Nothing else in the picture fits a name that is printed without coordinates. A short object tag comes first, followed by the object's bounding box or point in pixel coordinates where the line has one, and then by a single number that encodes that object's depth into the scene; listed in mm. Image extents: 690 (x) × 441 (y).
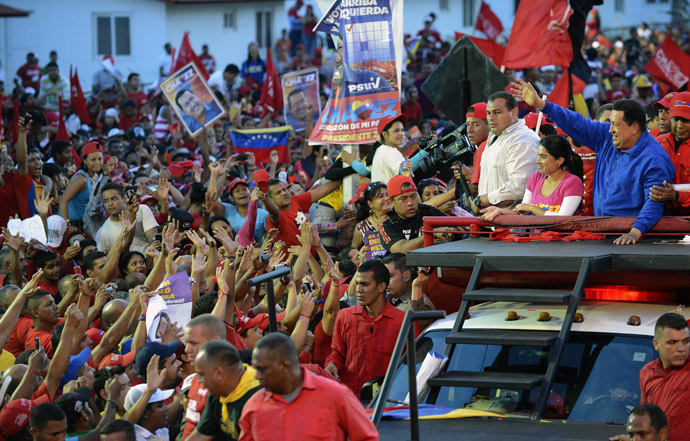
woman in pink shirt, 16953
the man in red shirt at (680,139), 17422
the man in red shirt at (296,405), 11328
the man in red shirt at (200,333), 13945
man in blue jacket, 15781
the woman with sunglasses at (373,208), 21187
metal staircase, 13273
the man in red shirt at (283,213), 24797
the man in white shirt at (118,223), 25969
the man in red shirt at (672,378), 13086
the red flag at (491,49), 37937
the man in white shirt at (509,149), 18656
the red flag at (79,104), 45219
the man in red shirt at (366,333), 16781
